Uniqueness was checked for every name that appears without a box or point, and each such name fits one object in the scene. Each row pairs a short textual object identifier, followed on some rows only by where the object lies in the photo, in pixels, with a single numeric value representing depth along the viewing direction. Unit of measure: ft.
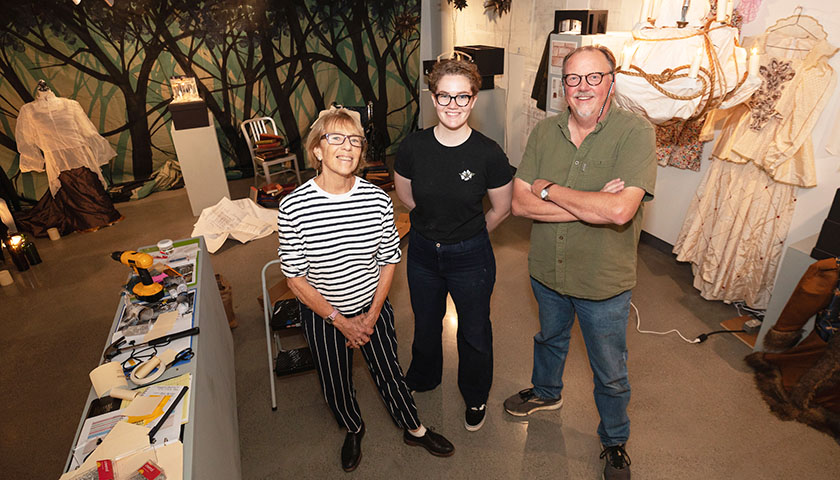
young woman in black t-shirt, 5.77
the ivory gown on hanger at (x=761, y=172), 8.61
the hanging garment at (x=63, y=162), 15.80
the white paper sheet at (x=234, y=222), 14.92
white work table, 4.82
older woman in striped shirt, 5.52
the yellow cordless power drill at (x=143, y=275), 6.60
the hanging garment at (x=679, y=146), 11.02
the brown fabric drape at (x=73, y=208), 16.21
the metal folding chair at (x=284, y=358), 8.43
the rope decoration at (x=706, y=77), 7.67
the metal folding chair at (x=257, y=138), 18.20
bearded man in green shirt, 5.52
